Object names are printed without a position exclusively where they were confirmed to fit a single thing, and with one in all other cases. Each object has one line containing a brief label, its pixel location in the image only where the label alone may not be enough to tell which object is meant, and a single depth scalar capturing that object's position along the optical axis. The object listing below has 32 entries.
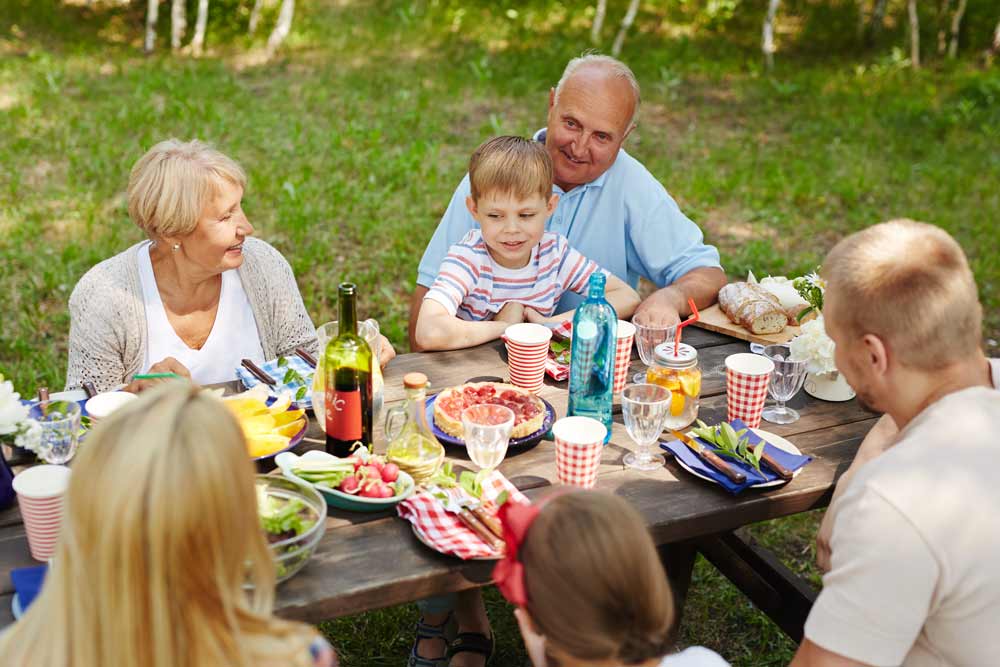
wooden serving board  3.18
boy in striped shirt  3.12
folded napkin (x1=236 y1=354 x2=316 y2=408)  2.69
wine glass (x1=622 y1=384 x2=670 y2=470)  2.36
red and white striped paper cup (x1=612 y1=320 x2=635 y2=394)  2.81
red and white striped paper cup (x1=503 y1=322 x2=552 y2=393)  2.79
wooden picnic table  2.01
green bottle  2.28
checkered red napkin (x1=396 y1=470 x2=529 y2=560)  2.06
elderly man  3.67
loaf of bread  3.18
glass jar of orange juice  2.64
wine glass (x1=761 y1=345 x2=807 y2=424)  2.71
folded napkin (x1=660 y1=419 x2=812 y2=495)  2.34
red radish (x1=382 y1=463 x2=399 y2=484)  2.24
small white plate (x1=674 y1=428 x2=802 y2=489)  2.53
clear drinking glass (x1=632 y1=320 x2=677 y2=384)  2.95
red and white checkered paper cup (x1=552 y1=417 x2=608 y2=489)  2.27
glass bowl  1.95
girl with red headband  1.60
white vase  2.84
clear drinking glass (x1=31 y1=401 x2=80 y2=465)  2.27
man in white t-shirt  1.76
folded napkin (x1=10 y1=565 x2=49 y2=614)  1.89
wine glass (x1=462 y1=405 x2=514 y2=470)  2.28
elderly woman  3.10
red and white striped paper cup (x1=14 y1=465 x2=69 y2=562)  2.02
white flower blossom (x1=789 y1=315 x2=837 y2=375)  2.77
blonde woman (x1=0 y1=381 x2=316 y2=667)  1.41
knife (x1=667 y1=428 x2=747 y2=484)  2.34
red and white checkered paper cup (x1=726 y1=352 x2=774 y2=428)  2.62
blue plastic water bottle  2.49
